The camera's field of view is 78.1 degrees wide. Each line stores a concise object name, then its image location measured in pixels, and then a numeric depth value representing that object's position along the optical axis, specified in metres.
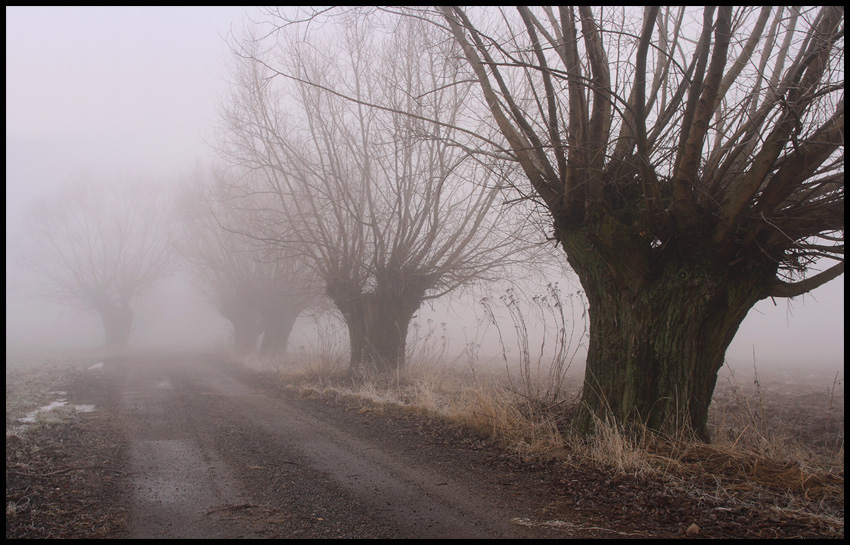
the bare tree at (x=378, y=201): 10.93
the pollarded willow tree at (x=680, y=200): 4.07
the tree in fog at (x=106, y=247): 30.94
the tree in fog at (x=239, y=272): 18.80
